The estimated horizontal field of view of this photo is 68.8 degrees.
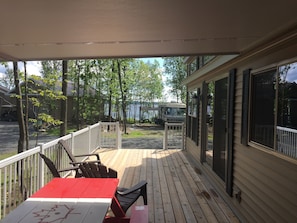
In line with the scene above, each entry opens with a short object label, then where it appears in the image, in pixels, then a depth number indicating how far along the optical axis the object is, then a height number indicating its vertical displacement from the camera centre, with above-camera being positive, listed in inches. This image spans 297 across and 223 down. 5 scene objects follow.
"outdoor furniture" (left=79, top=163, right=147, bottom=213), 108.0 -33.3
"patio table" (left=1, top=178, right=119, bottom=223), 63.7 -32.4
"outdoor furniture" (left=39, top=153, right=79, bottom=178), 105.6 -29.5
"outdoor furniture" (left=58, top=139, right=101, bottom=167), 146.1 -28.6
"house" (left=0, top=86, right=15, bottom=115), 787.8 -11.2
